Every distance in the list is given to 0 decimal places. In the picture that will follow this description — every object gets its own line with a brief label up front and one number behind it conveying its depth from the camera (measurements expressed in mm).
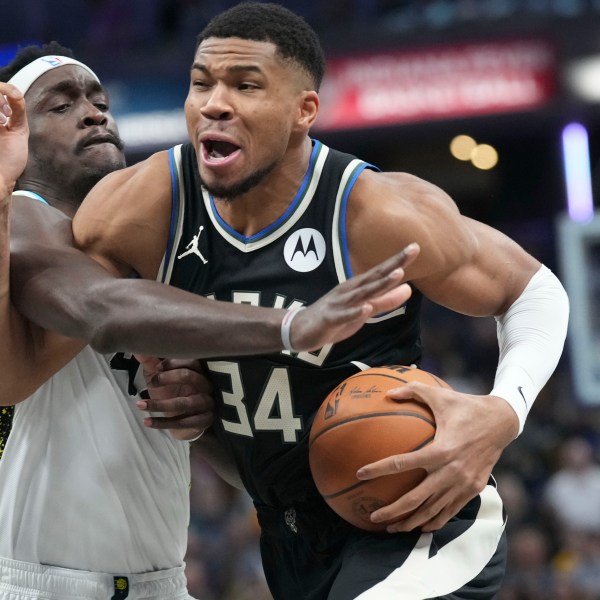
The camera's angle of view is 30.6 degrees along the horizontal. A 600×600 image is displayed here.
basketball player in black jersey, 3141
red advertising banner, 10211
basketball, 2932
